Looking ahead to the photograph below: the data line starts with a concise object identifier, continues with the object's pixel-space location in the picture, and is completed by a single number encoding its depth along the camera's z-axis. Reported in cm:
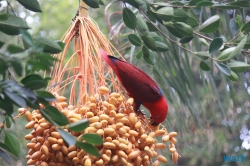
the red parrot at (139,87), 874
